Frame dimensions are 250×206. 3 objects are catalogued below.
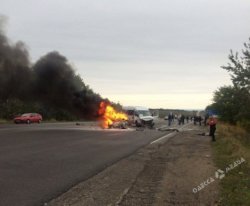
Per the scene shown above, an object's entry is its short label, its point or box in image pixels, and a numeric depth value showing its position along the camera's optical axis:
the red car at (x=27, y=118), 35.05
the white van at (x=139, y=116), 30.91
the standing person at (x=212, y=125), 17.97
